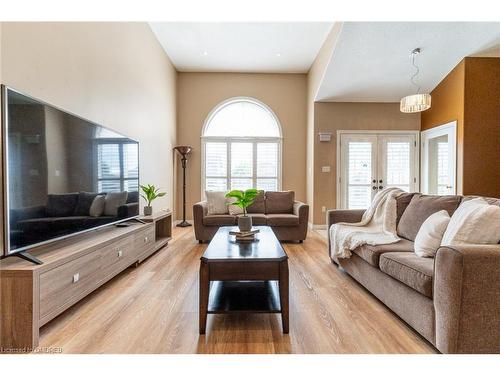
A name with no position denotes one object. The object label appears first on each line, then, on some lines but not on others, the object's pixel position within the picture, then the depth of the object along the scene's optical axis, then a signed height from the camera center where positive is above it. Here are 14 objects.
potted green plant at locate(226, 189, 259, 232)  2.38 -0.18
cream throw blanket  2.55 -0.55
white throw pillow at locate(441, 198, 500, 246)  1.59 -0.30
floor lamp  5.77 +0.21
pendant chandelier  4.05 +1.19
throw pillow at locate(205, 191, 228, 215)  4.49 -0.40
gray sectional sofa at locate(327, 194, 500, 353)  1.40 -0.67
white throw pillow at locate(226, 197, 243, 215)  4.41 -0.51
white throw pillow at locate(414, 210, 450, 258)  1.94 -0.43
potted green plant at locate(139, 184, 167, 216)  3.83 -0.25
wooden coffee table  1.74 -0.65
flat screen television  1.60 +0.05
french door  5.68 +0.32
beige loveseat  4.19 -0.68
